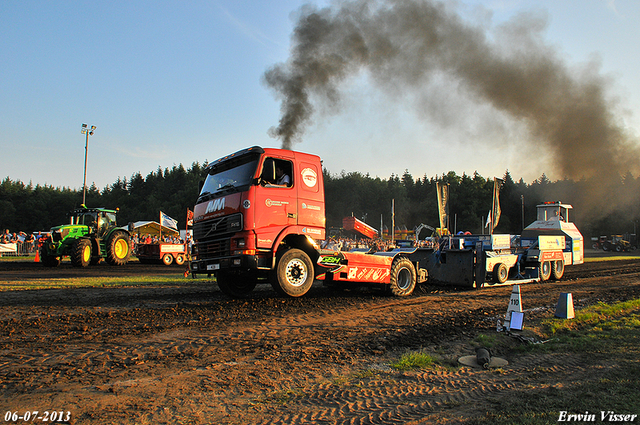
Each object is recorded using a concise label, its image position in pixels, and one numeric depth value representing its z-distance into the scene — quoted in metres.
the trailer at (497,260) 12.24
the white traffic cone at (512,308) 6.07
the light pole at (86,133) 32.97
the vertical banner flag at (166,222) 23.77
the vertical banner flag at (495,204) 20.21
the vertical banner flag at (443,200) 23.31
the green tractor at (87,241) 19.58
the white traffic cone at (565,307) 6.99
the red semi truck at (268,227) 8.00
